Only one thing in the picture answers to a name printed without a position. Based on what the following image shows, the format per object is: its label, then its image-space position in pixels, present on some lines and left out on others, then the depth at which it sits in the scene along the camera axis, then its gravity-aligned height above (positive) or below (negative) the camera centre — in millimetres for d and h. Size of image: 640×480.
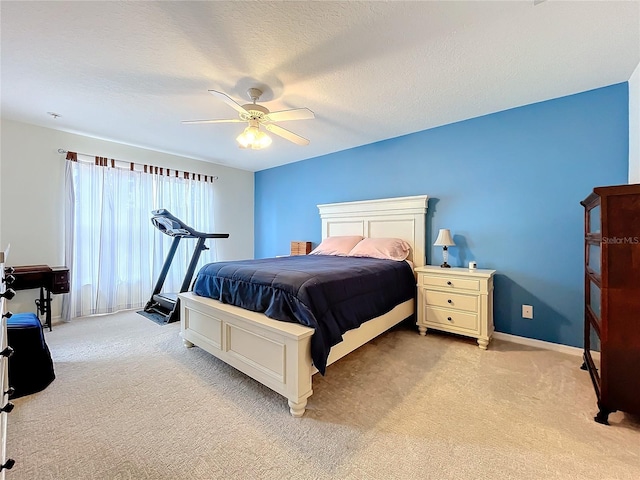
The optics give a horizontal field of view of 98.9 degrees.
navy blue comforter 1837 -401
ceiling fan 2271 +1054
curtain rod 3633 +1113
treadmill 3476 -316
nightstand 2670 -638
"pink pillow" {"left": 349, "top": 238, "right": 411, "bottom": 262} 3289 -112
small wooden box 4645 -135
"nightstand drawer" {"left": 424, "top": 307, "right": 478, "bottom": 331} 2715 -811
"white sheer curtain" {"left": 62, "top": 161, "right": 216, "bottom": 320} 3549 +51
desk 2916 -442
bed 1714 -734
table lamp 3047 -4
